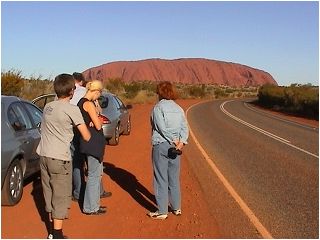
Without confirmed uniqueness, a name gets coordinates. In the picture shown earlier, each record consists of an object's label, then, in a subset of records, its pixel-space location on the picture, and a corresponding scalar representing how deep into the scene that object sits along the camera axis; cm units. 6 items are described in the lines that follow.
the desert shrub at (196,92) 7050
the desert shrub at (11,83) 1897
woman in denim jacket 621
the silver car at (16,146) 640
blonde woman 623
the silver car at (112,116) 1238
